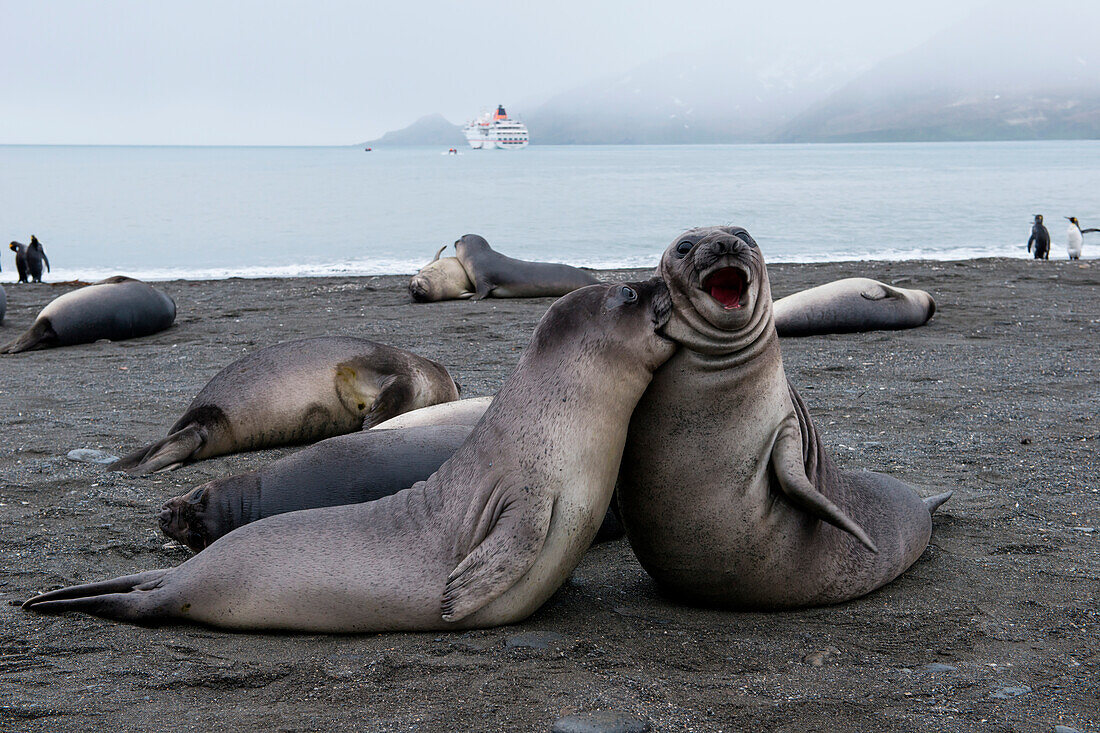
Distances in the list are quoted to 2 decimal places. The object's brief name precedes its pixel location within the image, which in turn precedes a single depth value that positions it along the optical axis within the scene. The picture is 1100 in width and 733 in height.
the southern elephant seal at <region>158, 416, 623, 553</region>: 4.09
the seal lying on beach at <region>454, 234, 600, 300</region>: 13.16
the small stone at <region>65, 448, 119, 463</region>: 5.46
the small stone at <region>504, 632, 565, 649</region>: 3.17
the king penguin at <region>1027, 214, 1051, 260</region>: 19.31
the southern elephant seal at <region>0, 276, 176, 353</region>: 9.50
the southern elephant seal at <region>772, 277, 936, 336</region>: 9.64
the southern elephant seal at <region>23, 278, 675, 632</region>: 3.24
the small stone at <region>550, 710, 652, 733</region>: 2.57
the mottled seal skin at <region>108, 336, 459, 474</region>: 5.73
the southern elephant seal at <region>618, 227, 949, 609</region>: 3.24
